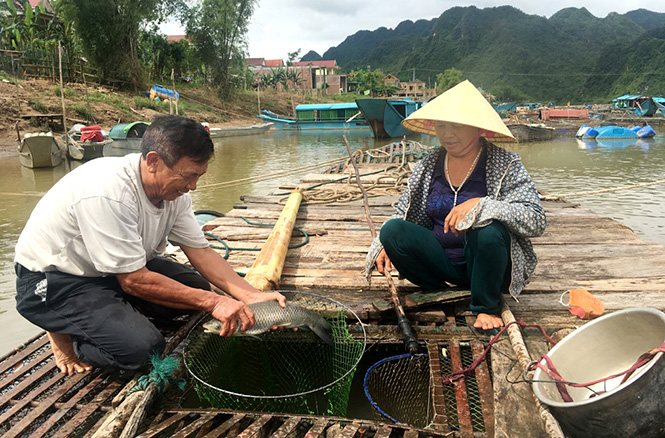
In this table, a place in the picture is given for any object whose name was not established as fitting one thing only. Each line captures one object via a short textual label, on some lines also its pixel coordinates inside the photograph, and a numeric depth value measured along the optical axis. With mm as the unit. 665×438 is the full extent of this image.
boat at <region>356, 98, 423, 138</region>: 23250
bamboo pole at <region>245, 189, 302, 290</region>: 2629
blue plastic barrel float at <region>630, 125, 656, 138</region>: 23516
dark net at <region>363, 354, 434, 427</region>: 2264
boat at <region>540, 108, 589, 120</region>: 31709
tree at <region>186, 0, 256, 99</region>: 35344
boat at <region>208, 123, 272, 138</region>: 23847
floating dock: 1624
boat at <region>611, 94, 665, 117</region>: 35375
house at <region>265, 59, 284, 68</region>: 71250
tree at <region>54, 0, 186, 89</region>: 27161
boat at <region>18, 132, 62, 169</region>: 12102
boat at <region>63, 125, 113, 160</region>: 12961
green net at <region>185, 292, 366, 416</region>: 2127
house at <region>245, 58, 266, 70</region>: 70188
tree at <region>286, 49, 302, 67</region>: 59231
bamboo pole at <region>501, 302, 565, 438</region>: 1372
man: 1799
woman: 2037
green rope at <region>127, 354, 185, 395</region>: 1726
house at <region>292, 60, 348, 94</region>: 54906
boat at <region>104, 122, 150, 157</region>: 13477
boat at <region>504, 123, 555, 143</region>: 23297
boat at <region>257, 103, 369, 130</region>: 32938
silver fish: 1926
